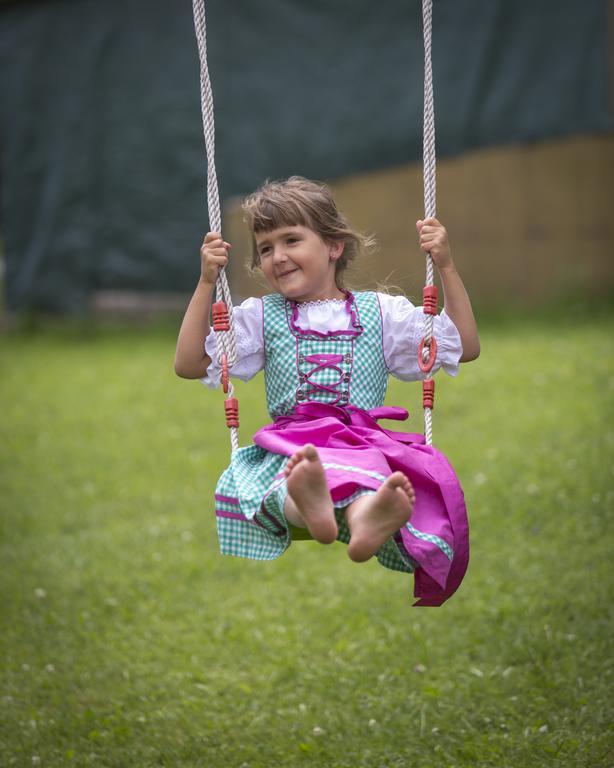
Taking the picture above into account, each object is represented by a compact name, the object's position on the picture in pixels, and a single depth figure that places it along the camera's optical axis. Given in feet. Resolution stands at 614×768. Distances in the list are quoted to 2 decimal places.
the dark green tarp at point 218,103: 64.85
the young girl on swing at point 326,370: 20.93
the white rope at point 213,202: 22.21
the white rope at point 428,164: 21.95
